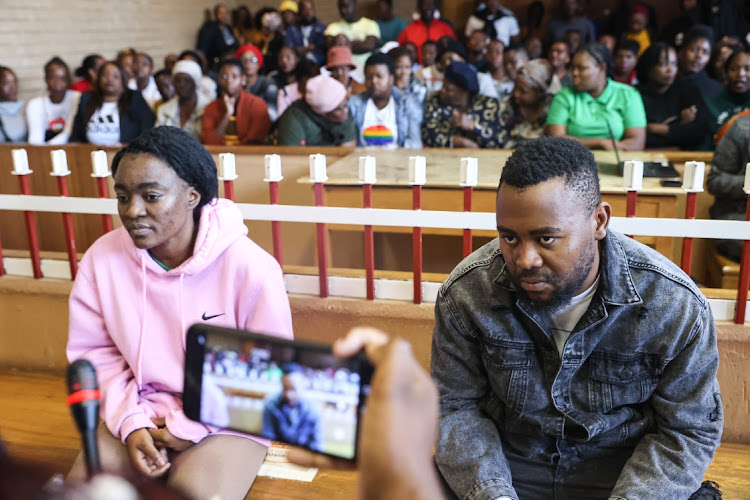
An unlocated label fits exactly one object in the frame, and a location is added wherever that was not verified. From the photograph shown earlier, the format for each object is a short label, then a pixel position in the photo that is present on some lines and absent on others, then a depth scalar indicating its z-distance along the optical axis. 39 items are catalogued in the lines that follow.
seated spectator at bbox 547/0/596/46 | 6.76
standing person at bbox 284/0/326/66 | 7.49
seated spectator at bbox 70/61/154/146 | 4.85
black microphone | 0.83
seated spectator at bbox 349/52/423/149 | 4.32
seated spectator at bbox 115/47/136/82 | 6.36
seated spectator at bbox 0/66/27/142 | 5.27
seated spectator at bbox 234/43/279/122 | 5.58
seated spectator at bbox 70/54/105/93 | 6.11
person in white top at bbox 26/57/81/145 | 5.24
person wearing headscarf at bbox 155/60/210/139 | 5.11
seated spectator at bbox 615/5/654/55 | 6.77
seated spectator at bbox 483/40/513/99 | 5.38
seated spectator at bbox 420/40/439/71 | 6.38
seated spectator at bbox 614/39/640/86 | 5.12
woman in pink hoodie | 1.77
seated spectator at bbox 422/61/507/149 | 4.29
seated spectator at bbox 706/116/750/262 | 3.11
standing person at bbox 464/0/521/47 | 7.19
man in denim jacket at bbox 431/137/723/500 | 1.48
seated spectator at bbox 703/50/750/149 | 3.87
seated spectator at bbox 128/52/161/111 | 6.29
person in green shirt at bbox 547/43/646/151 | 3.92
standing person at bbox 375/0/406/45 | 7.60
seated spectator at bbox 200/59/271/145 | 4.66
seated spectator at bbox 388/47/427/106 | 4.83
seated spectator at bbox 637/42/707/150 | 4.25
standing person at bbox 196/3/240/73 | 8.49
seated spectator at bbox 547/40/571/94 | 5.10
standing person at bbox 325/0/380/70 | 6.80
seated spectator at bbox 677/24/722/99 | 4.47
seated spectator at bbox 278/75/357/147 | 4.26
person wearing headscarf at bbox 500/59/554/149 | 4.47
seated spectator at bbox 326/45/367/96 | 4.92
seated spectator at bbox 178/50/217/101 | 6.12
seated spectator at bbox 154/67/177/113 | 5.34
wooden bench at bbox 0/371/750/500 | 2.08
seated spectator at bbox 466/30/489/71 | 6.15
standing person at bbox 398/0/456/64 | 7.18
